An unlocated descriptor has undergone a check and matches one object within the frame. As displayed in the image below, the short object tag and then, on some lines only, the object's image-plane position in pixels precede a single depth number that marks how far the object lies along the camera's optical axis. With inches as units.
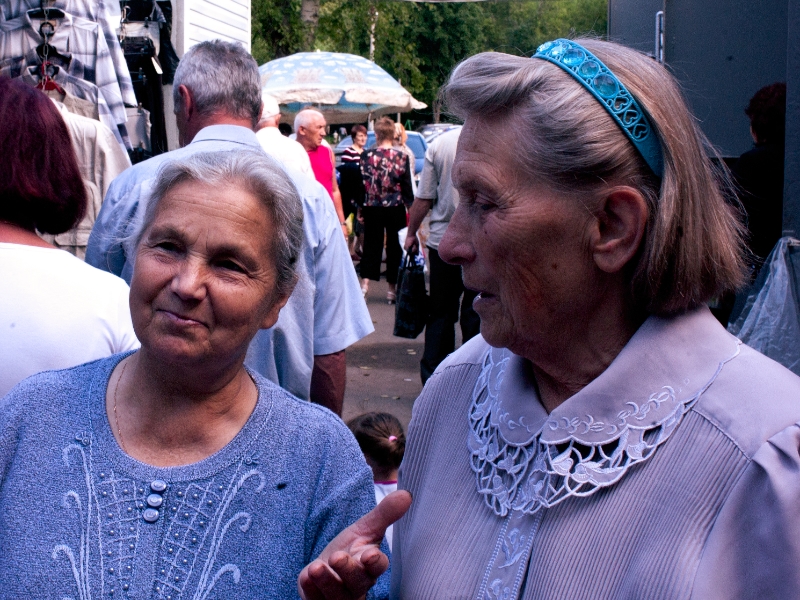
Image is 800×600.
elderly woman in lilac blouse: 52.5
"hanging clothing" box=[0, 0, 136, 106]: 197.9
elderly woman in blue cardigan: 65.2
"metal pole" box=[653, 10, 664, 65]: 226.9
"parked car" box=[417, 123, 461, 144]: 1080.0
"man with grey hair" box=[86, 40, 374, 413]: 131.4
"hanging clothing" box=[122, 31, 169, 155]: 264.5
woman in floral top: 431.2
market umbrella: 633.0
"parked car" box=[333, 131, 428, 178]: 733.3
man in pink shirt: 382.6
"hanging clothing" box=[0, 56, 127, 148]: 194.7
